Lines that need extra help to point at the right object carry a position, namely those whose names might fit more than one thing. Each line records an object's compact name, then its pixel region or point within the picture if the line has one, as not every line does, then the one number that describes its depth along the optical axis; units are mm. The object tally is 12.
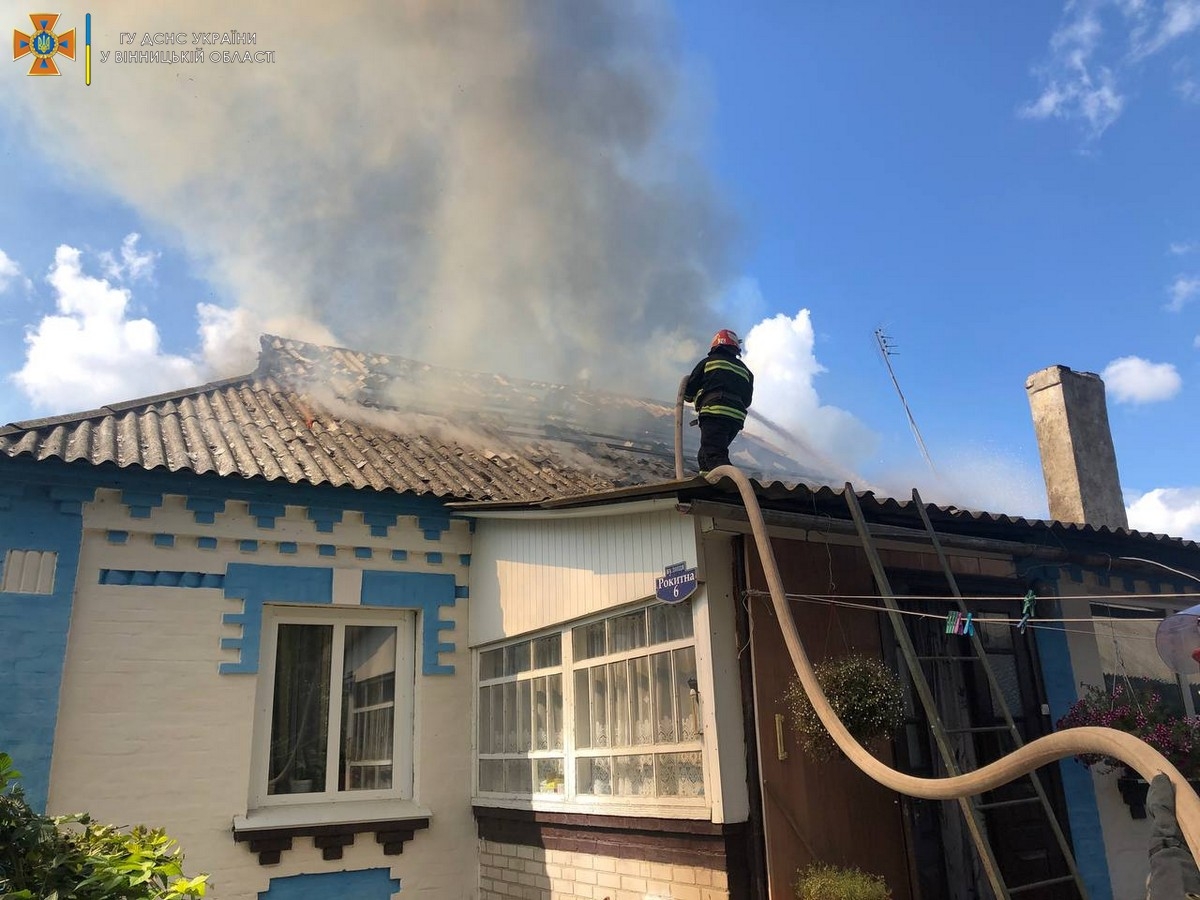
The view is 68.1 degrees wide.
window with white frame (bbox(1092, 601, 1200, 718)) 7312
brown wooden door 5223
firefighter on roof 7676
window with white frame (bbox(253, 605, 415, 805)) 7582
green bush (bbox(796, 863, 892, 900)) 4895
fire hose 2467
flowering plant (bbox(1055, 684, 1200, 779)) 6168
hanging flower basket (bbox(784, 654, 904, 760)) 5215
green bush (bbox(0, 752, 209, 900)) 3162
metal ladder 4781
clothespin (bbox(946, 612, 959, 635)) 5170
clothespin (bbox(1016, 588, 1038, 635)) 5172
